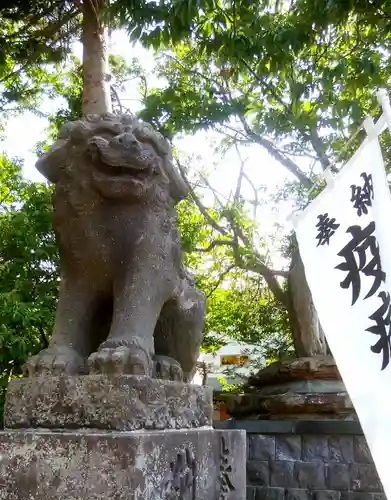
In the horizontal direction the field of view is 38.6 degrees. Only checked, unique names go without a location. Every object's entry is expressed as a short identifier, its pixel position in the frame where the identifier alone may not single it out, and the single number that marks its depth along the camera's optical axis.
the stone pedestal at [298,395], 4.29
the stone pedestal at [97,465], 1.71
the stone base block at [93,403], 1.82
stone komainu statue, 2.19
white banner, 1.64
